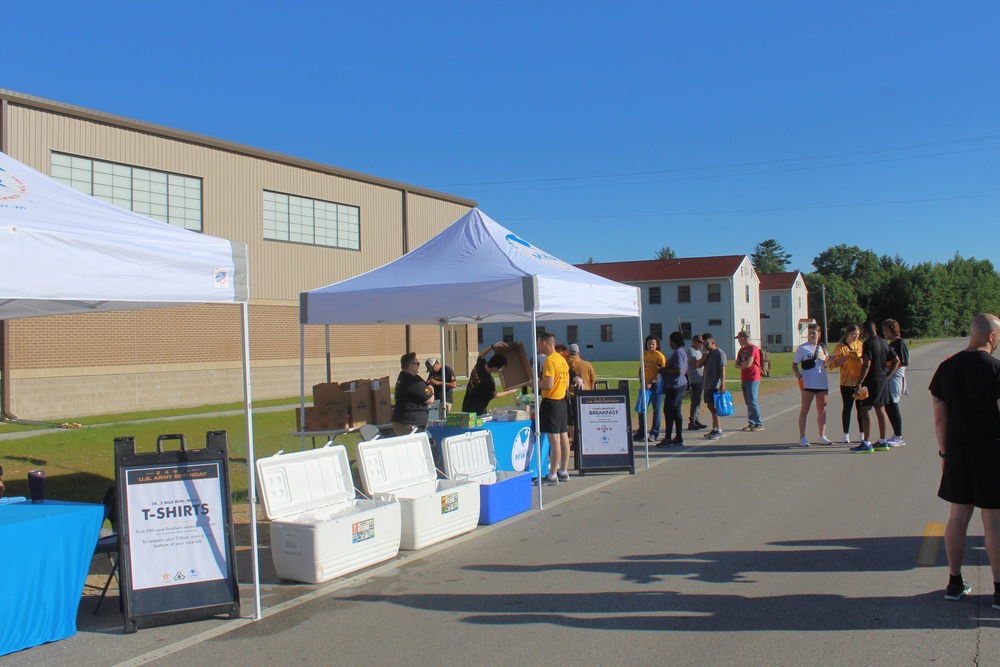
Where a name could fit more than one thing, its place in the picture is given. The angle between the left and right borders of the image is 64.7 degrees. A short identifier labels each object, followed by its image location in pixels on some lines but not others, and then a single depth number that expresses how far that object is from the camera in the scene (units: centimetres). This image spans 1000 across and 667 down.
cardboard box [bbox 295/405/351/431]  1112
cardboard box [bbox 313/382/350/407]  1118
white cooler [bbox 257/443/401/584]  607
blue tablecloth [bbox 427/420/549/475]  926
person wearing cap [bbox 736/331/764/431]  1374
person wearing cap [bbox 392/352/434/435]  985
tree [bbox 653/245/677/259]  13975
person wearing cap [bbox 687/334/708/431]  1447
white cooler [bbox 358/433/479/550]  704
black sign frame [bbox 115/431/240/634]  509
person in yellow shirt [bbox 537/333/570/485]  942
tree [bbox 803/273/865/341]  8275
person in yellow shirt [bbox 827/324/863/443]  1154
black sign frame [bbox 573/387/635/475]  1061
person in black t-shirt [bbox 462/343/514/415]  1084
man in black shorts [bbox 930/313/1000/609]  483
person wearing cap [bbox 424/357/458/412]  1304
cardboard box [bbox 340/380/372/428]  1112
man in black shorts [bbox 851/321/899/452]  1127
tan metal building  1969
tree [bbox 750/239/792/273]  13325
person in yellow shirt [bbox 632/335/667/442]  1327
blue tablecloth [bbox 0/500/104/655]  466
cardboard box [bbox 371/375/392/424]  1132
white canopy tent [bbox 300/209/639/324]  877
